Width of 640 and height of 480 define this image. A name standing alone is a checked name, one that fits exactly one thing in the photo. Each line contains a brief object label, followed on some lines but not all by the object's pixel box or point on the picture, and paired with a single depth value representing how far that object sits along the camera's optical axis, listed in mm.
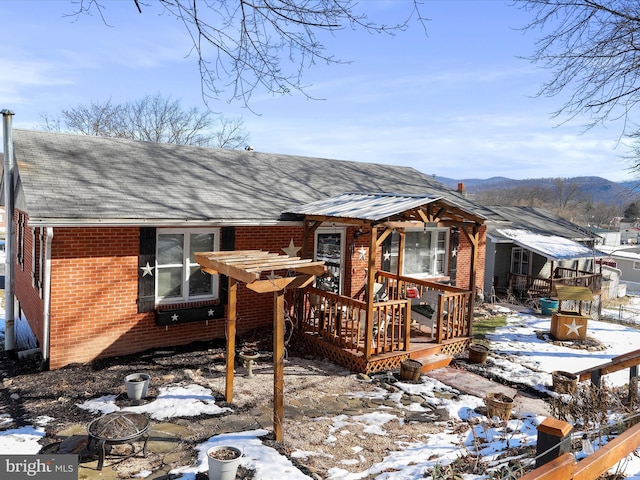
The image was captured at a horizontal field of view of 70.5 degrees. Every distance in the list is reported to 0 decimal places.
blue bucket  14365
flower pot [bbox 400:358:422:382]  7926
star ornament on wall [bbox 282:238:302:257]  9505
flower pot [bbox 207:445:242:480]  4492
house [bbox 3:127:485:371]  7855
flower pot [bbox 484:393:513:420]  6379
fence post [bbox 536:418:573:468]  2879
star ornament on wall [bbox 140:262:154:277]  8586
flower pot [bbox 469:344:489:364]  8969
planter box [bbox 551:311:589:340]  11016
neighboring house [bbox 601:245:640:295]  35434
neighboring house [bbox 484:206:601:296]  16891
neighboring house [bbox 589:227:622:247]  53088
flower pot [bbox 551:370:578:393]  7309
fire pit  4926
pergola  5543
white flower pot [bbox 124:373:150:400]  6594
